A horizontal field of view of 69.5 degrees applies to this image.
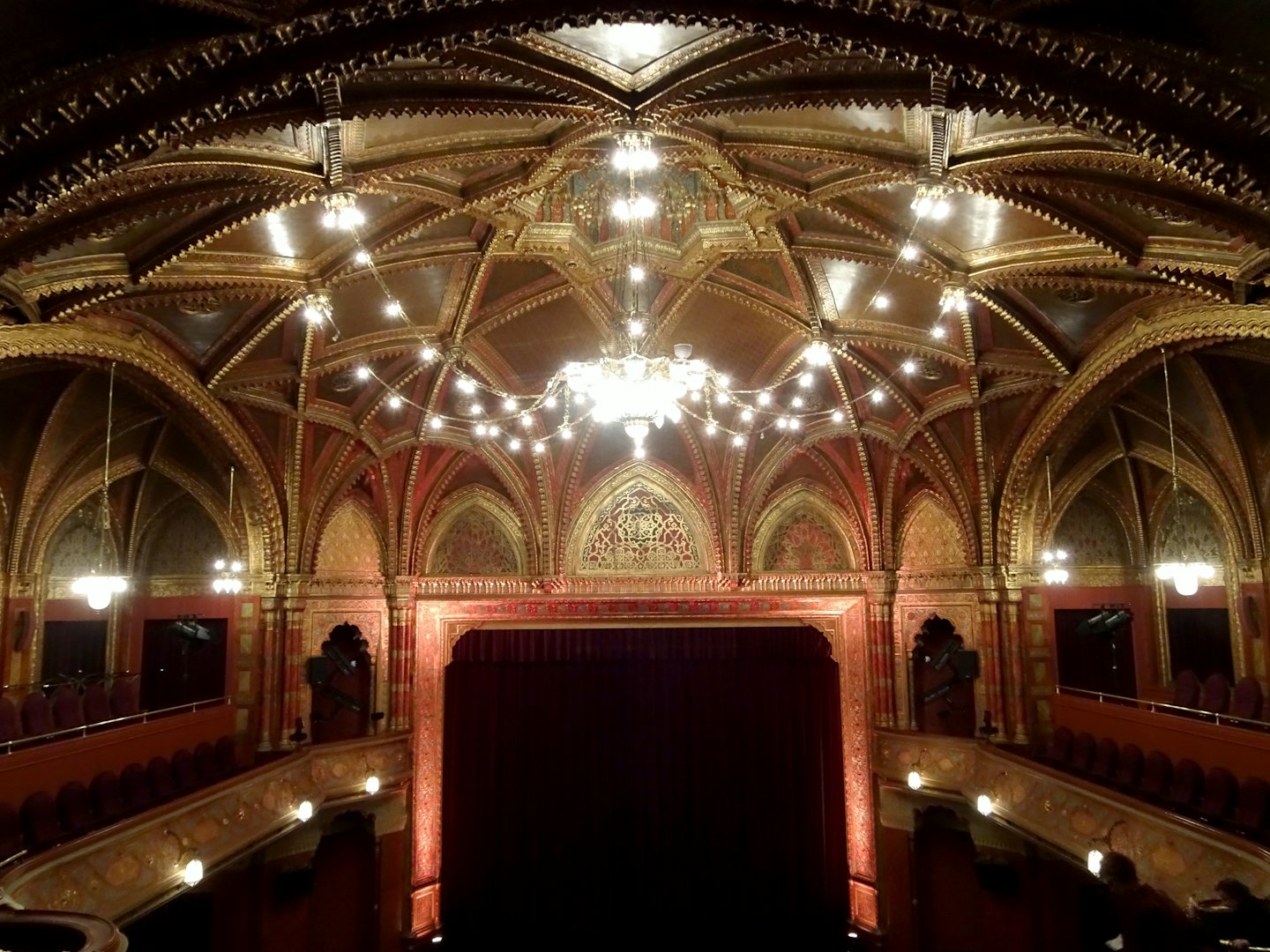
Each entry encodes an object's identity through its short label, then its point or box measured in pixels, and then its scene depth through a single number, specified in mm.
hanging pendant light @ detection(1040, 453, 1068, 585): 14102
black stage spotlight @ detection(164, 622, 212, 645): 13664
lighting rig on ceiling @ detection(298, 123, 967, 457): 8812
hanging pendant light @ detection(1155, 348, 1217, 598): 11281
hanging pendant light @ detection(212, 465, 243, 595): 14453
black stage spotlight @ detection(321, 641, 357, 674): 14852
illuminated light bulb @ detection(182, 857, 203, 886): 9727
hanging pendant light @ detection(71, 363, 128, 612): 10711
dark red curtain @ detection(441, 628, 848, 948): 16391
